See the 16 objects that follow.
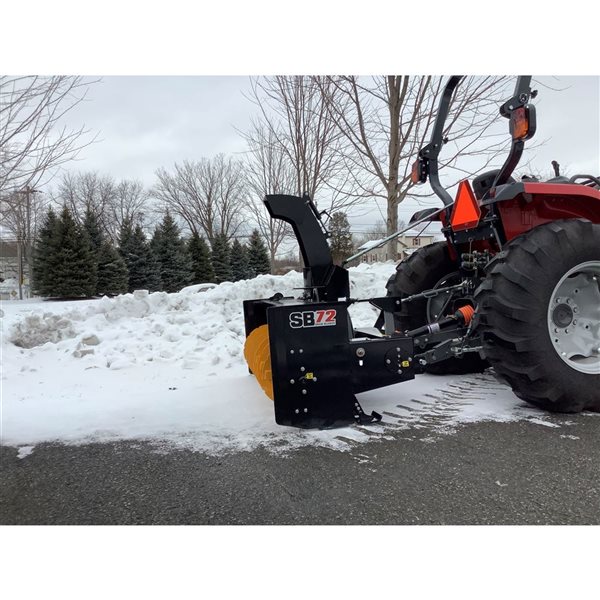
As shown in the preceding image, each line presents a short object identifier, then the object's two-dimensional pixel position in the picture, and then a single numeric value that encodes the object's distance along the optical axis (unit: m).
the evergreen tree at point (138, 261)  27.59
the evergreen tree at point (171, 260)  28.81
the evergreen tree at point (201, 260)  31.08
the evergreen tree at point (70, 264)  22.80
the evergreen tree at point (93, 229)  26.27
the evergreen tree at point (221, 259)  31.78
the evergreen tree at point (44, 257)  22.78
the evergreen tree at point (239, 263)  32.81
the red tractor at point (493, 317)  2.93
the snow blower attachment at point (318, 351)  2.88
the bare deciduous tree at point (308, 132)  9.44
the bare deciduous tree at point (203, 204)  33.25
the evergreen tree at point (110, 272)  25.11
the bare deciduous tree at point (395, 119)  8.56
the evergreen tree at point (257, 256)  33.12
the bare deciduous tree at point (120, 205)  40.35
